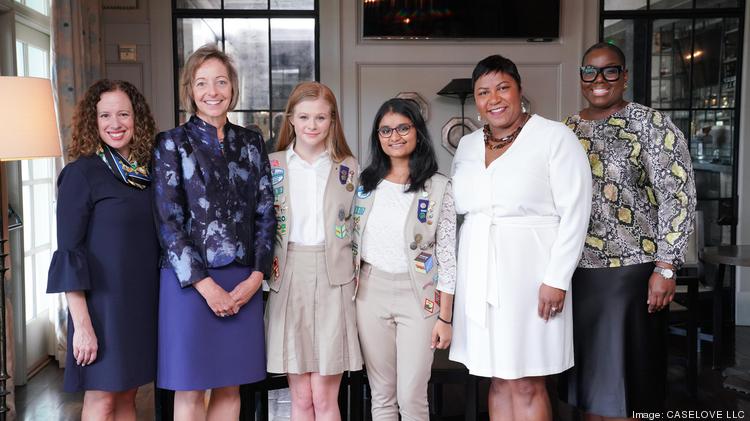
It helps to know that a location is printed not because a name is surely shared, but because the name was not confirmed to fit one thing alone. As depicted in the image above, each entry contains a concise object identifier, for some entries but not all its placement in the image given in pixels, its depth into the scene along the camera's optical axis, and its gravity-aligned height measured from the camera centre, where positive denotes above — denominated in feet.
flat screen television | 16.12 +3.71
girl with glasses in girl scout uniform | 7.22 -0.94
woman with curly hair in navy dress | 6.66 -0.72
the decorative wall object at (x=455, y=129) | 16.44 +1.13
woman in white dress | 7.04 -0.62
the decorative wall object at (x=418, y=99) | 16.35 +1.83
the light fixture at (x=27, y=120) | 7.20 +0.61
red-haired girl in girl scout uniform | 7.28 -0.94
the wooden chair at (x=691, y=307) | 11.80 -2.39
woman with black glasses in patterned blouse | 7.48 -0.68
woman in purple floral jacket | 6.85 -0.65
